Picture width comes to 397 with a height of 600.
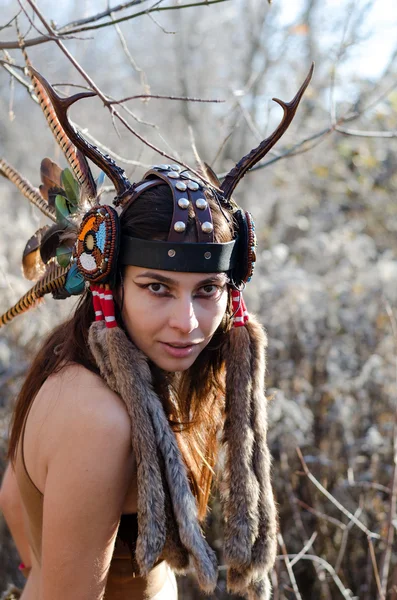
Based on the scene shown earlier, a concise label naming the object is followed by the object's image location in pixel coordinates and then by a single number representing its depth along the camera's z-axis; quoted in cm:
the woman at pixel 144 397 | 154
